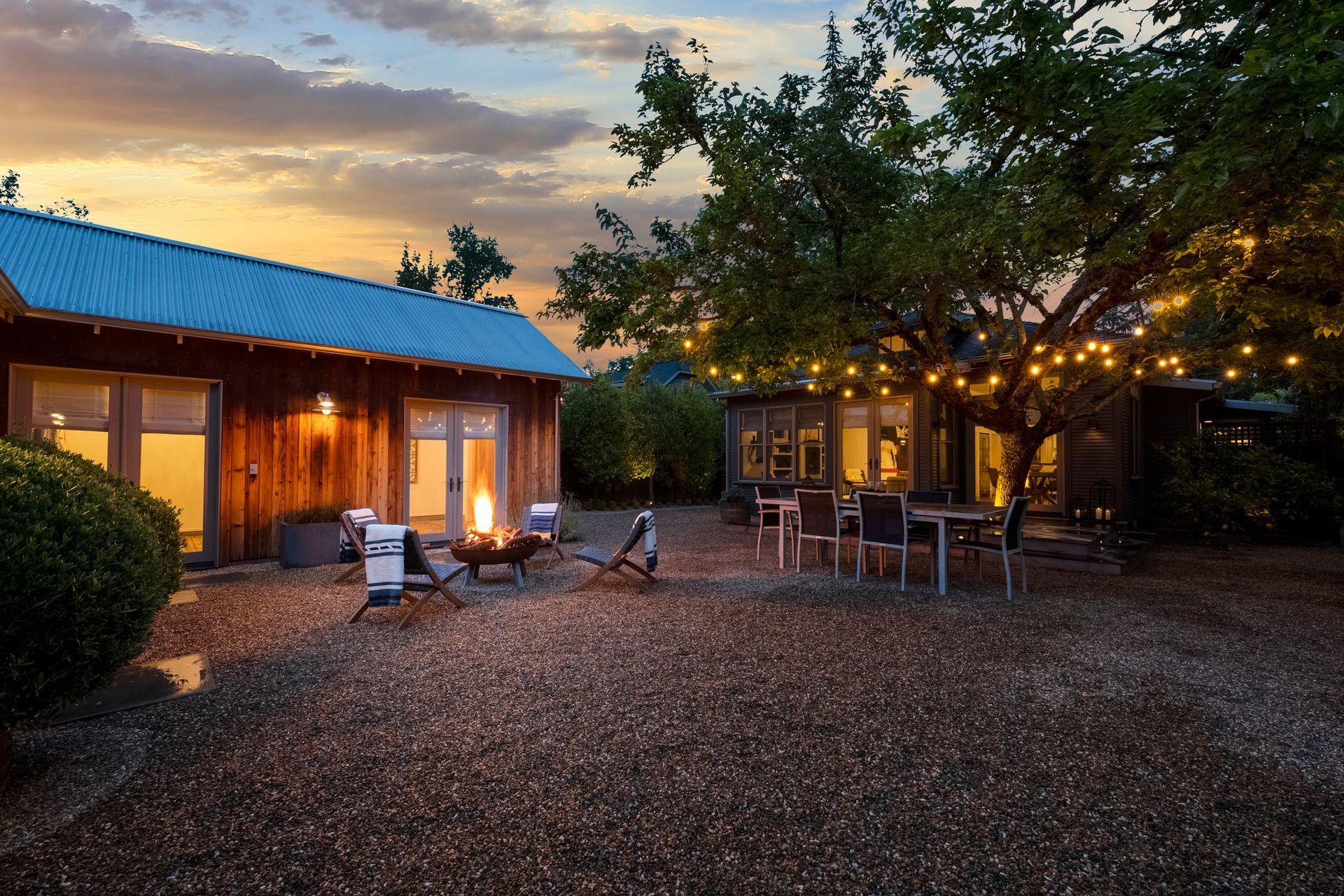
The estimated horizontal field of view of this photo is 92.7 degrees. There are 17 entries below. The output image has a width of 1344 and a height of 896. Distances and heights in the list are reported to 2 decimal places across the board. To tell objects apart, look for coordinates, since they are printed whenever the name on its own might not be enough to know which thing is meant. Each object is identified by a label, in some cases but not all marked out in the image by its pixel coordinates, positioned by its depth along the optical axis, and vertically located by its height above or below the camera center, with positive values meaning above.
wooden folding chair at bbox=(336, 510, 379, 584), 6.38 -0.64
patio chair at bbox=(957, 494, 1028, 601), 5.95 -0.61
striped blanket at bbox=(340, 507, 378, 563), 6.59 -0.61
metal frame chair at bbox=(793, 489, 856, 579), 6.85 -0.55
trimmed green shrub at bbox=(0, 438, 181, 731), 2.24 -0.45
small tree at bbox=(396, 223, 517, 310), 27.36 +8.50
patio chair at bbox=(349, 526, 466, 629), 4.95 -0.94
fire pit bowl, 6.33 -0.89
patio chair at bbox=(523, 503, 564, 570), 7.96 -0.68
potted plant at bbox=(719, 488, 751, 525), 12.07 -0.85
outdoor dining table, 6.05 -0.48
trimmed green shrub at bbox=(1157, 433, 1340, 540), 9.60 -0.39
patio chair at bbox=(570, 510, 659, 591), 6.34 -0.94
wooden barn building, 6.86 +1.02
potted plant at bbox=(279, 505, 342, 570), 7.66 -0.88
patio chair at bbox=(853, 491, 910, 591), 6.17 -0.55
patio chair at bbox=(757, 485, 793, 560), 7.90 -0.78
